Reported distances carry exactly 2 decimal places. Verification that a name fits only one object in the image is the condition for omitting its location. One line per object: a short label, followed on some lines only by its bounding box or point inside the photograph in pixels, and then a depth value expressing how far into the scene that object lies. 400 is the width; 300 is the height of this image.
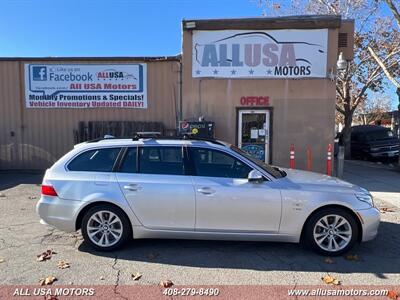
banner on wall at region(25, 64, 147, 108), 11.99
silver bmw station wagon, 4.83
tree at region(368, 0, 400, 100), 12.84
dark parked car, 20.81
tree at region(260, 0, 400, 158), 20.81
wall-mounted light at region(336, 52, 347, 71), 10.52
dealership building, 11.19
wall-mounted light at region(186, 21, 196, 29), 11.12
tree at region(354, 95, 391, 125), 46.52
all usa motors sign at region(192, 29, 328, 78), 11.16
